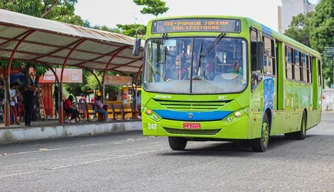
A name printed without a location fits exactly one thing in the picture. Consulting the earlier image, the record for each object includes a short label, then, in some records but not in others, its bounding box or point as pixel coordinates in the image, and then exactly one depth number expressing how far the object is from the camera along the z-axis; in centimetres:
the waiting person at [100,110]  3220
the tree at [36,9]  3691
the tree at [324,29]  8081
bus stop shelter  2180
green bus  1494
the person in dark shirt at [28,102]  2652
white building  12751
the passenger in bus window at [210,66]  1520
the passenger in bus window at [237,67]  1520
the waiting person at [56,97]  4135
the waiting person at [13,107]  2868
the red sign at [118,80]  3250
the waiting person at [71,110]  3142
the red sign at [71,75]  4653
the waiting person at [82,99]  3443
